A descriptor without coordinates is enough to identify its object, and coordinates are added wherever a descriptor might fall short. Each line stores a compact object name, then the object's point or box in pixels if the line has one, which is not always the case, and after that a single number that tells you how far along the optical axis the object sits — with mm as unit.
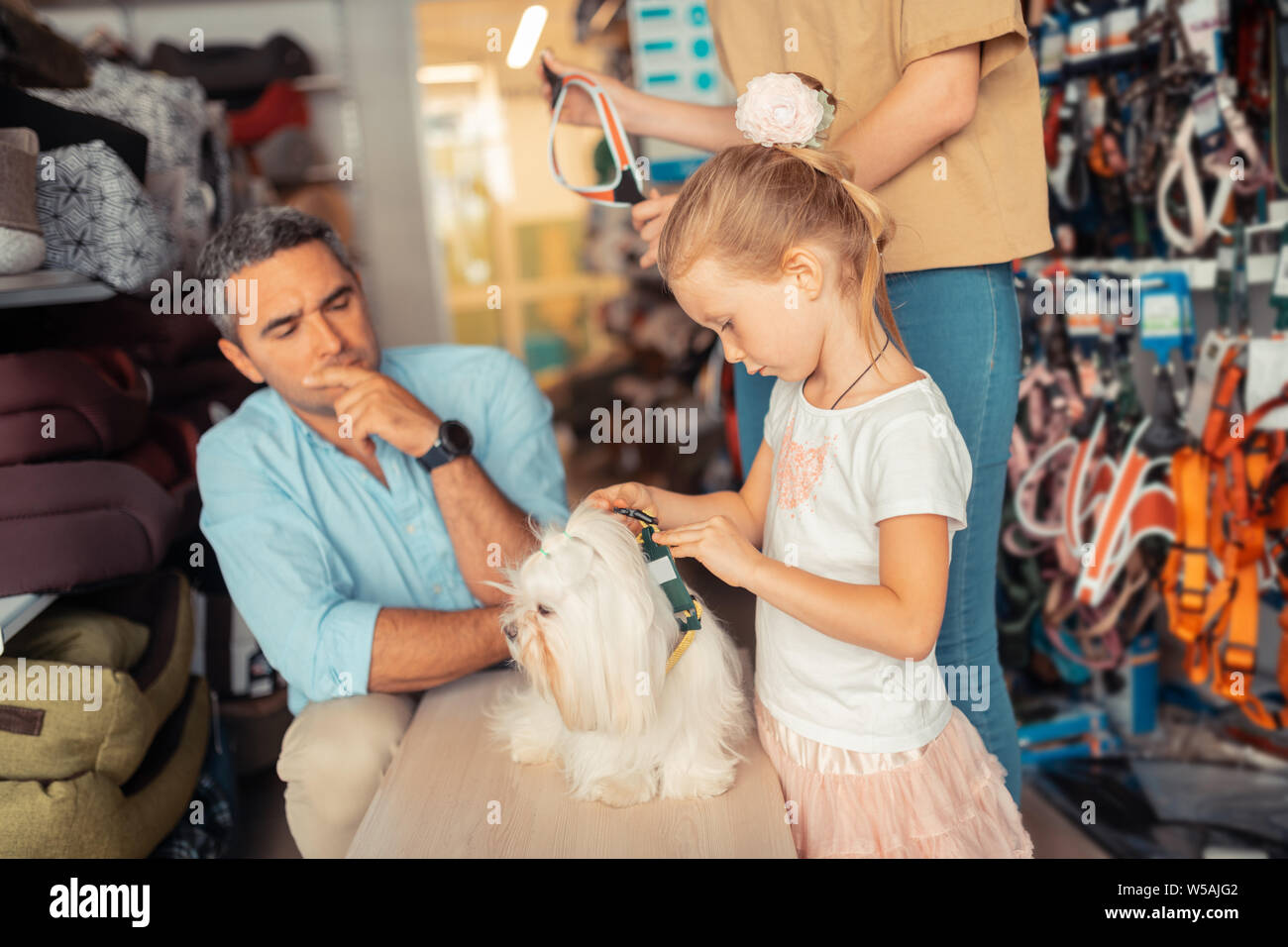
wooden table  1273
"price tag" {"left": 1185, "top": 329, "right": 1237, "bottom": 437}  2482
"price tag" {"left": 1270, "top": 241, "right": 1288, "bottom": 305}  2275
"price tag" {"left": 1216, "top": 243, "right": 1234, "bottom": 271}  2492
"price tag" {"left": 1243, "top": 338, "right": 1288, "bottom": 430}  2283
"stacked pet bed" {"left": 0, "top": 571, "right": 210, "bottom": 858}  1717
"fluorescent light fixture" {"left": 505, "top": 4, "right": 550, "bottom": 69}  6004
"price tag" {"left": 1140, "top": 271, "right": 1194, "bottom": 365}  2576
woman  1401
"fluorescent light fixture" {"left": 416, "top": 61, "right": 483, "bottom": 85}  6942
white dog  1275
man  1745
